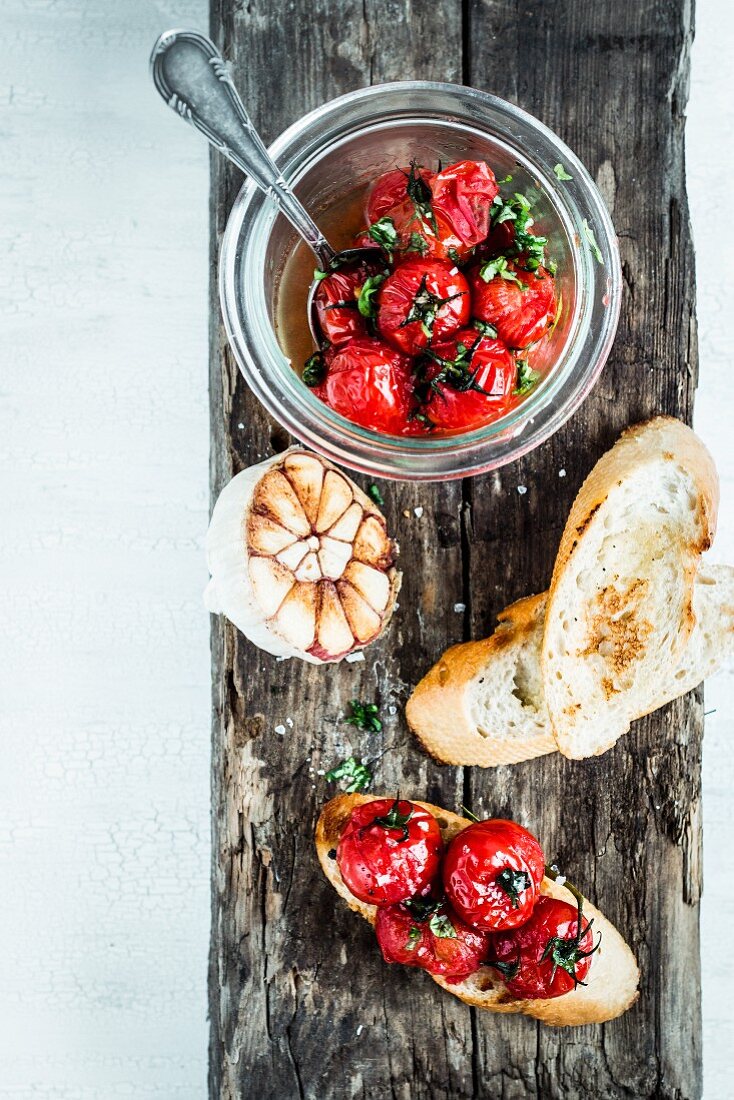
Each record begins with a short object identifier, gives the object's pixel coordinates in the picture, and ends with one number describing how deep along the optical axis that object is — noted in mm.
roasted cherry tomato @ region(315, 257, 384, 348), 609
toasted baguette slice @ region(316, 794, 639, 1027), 666
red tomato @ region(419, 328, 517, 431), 599
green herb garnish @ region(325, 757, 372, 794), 678
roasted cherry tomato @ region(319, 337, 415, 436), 602
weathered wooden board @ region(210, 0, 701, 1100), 673
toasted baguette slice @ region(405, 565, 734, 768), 667
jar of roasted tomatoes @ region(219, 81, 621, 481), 622
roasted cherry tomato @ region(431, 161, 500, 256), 600
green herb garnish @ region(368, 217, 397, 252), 604
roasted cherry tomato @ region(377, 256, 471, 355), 592
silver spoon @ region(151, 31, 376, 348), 585
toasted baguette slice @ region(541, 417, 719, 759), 665
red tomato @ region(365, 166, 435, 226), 610
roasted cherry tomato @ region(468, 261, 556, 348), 601
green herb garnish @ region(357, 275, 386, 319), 602
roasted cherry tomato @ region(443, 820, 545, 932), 643
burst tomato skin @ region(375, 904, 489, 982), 650
